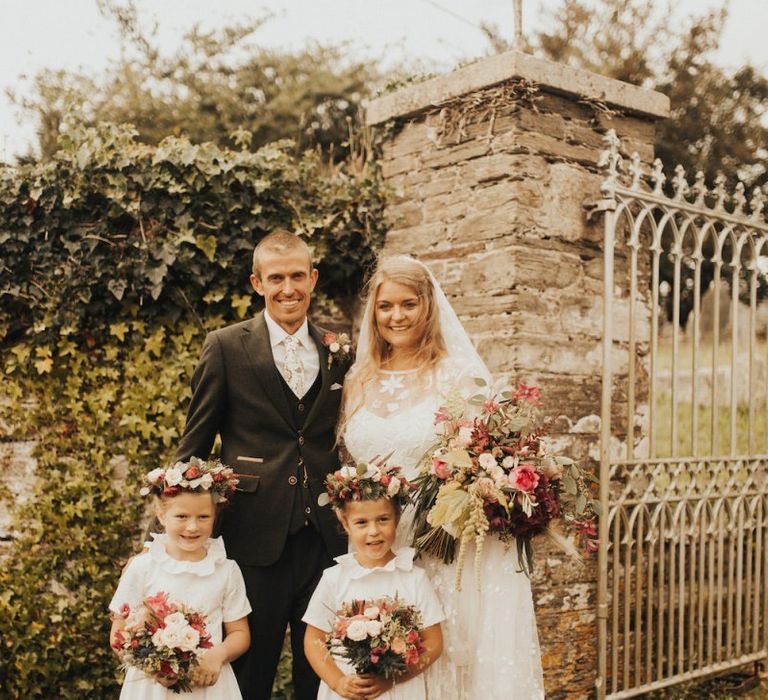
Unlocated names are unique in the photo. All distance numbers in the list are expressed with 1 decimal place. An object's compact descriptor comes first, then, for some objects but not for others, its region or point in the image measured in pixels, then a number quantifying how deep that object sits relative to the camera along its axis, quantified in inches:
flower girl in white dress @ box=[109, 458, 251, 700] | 117.0
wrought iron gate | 174.1
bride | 125.3
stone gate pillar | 169.9
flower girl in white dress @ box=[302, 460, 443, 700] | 117.3
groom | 127.7
